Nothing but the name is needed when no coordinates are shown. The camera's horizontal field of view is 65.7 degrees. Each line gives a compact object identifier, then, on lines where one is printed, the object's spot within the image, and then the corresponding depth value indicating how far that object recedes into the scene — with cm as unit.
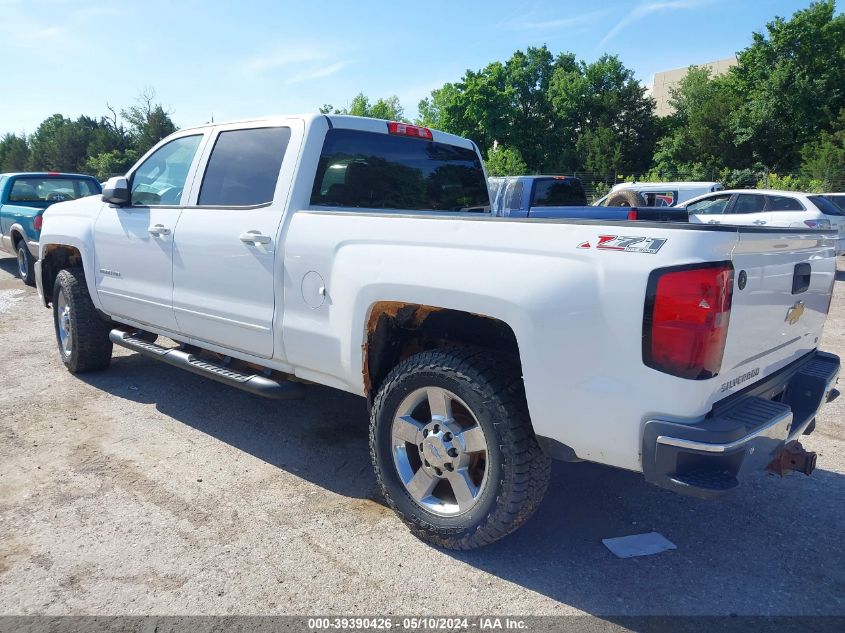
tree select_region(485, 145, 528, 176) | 4881
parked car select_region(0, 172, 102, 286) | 1159
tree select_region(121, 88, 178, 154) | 6612
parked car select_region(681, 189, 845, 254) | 1253
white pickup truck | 239
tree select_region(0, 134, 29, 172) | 8838
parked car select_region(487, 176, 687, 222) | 1191
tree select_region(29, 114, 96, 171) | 7525
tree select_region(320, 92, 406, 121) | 8189
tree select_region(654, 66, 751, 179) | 4144
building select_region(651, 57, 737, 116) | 6694
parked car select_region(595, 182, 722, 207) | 1834
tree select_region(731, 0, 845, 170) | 3847
